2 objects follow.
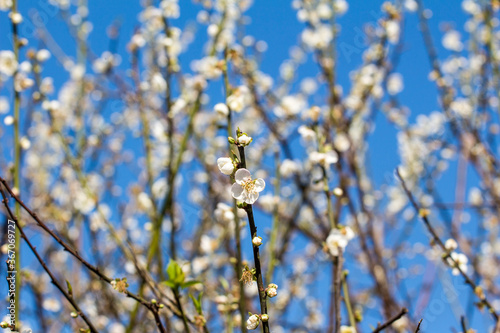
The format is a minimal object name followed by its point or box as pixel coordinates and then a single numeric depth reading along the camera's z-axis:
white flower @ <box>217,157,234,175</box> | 1.39
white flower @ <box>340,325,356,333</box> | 1.95
